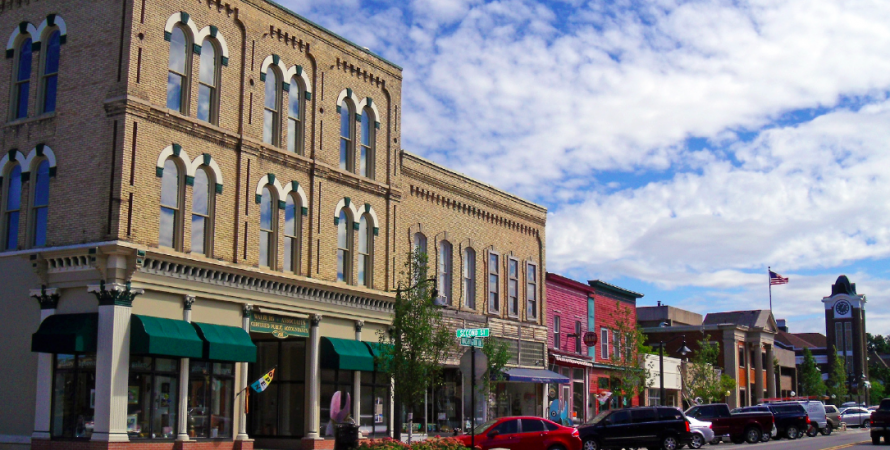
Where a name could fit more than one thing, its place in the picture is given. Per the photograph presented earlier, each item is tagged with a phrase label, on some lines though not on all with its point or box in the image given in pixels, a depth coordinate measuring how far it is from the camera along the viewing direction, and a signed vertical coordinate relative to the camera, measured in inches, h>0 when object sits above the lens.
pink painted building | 1895.9 +79.4
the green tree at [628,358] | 1999.3 +42.9
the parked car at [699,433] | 1443.2 -86.6
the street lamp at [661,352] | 1883.6 +51.9
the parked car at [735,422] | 1640.0 -76.5
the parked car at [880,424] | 1555.1 -73.8
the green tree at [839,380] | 3978.8 -3.0
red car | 1098.7 -69.2
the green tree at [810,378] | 3991.1 +4.4
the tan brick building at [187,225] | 946.1 +169.7
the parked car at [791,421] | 1800.0 -80.9
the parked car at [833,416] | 2268.1 -90.1
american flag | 3304.6 +350.4
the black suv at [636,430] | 1306.6 -73.8
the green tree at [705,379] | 2465.6 -2.7
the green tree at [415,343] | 1131.3 +38.8
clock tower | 5531.5 +324.9
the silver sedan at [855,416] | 2711.6 -106.1
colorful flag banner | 1079.0 -10.9
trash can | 882.1 -58.7
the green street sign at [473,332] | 916.3 +43.0
